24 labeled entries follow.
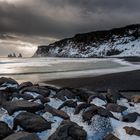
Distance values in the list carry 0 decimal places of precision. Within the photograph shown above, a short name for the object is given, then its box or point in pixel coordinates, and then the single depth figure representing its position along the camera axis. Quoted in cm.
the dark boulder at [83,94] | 440
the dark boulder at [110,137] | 310
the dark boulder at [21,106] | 343
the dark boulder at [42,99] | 388
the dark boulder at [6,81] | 525
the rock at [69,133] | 298
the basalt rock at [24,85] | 472
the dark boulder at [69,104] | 379
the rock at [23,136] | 285
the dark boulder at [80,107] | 363
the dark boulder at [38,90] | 428
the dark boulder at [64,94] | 417
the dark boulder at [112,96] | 441
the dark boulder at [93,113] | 341
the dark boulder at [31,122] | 316
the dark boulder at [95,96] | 419
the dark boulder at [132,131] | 319
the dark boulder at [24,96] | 401
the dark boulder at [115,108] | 381
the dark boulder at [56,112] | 349
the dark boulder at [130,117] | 358
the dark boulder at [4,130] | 305
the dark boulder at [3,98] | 372
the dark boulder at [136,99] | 446
